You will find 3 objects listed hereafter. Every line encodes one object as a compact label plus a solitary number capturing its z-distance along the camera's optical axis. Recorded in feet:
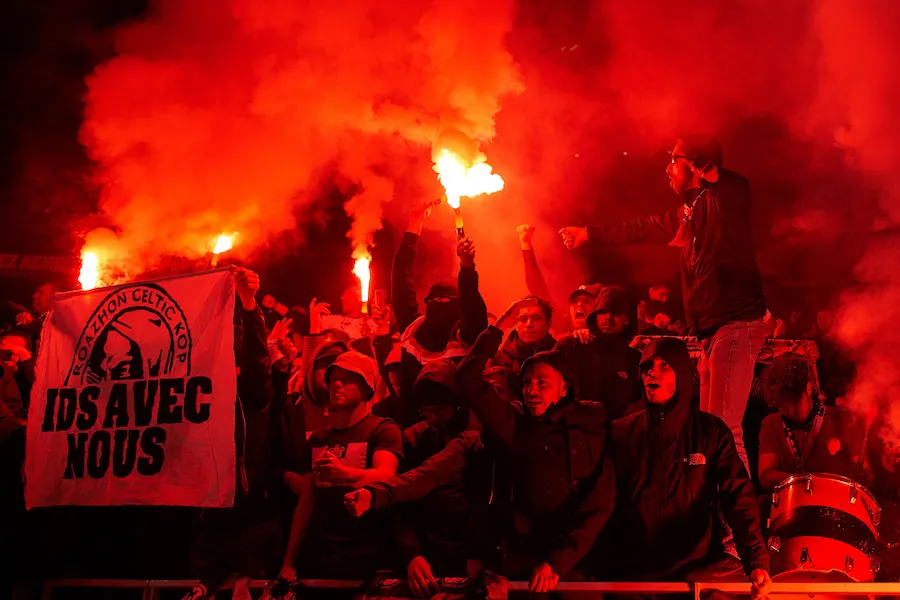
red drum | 12.41
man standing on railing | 15.62
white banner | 15.37
